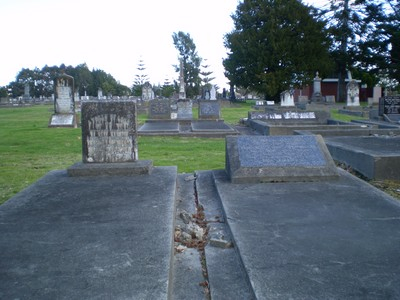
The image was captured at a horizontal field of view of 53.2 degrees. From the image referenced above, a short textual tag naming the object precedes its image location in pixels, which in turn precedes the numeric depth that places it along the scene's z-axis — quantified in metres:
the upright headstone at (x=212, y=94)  39.88
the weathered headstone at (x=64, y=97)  18.22
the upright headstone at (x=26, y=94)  53.70
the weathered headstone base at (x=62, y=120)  17.45
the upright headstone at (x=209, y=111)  20.59
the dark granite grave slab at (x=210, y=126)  14.98
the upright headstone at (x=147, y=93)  46.52
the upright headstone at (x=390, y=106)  17.56
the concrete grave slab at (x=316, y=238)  2.48
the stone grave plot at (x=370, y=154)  5.97
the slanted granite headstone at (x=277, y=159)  5.32
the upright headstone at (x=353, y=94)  31.17
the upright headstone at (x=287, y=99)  29.33
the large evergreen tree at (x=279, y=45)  38.28
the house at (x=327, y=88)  54.83
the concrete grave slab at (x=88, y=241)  2.46
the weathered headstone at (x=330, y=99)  38.84
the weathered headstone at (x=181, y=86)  31.25
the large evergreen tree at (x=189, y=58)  75.00
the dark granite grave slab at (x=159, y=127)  14.96
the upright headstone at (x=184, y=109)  21.44
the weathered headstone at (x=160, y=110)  20.88
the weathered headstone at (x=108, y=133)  6.06
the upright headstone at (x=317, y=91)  38.94
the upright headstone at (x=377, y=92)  43.33
